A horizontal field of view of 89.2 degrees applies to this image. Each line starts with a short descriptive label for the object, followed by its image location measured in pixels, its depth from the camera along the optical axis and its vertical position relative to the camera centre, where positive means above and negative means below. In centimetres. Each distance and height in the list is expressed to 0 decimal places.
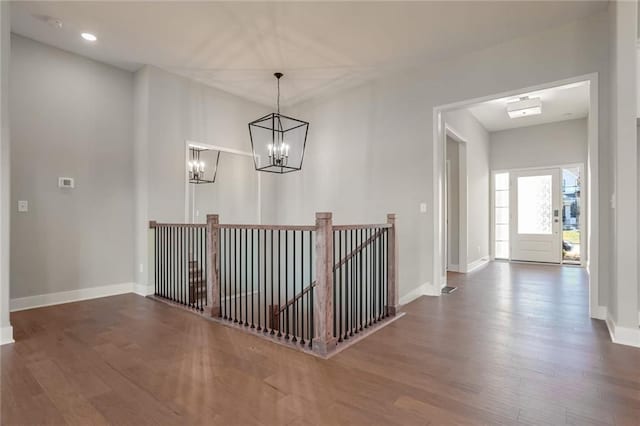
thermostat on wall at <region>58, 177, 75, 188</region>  397 +39
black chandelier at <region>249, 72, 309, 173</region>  596 +136
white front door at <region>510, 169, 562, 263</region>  698 -8
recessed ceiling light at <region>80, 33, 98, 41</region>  363 +201
